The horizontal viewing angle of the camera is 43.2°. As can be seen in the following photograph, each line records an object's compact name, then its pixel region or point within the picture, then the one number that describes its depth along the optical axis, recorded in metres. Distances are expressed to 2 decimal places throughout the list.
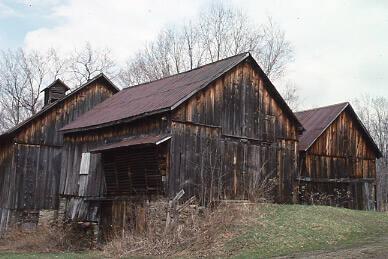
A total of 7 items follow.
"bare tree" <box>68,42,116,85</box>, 47.53
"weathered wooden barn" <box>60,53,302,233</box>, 18.08
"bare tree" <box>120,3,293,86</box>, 42.16
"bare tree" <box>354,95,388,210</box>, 48.47
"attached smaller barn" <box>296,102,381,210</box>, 25.02
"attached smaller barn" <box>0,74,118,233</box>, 23.67
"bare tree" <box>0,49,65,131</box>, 45.91
